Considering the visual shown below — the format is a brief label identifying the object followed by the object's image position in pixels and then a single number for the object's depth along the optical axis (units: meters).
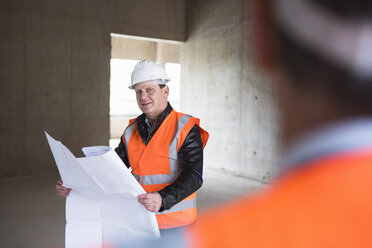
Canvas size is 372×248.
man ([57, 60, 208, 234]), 1.76
